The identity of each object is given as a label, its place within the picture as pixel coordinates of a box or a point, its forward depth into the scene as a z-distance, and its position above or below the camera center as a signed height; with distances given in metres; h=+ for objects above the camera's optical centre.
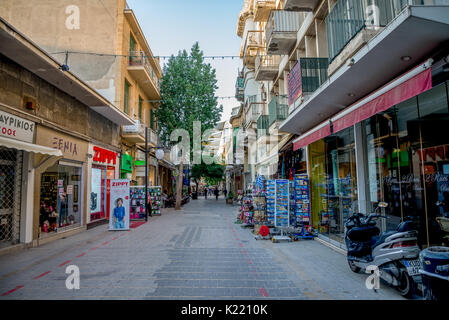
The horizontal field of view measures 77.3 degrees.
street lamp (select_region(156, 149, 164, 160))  18.45 +2.02
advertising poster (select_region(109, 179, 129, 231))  11.30 -0.83
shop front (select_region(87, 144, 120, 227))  12.75 +0.25
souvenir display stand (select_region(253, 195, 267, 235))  10.30 -1.11
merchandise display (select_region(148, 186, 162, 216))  17.20 -0.96
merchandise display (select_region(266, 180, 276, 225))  9.55 -0.62
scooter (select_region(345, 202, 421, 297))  4.14 -1.17
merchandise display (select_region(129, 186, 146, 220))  15.02 -0.97
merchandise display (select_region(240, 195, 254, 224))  11.99 -1.21
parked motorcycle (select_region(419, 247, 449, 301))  3.18 -1.10
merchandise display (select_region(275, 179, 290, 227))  9.36 -0.76
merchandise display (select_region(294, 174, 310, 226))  9.52 -0.69
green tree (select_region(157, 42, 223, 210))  22.64 +7.14
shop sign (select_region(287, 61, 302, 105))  9.60 +3.50
